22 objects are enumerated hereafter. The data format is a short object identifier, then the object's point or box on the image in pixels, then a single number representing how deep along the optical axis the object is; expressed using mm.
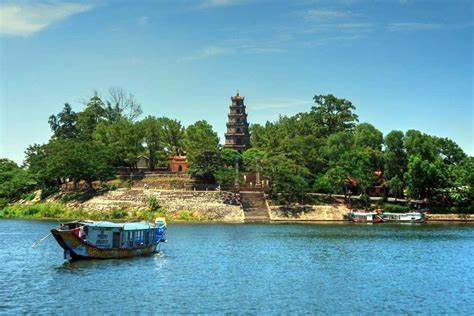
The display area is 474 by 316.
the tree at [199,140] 108250
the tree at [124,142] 116500
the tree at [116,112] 143625
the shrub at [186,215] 95875
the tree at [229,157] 112562
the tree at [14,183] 110875
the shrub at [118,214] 95938
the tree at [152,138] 121500
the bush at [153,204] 97375
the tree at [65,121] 145875
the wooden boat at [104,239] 49469
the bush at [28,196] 109631
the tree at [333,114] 128625
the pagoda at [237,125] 127875
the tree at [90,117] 136875
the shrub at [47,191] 108988
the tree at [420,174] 98312
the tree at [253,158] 108438
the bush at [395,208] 102125
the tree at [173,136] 127062
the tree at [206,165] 106375
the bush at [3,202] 108375
